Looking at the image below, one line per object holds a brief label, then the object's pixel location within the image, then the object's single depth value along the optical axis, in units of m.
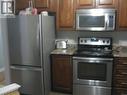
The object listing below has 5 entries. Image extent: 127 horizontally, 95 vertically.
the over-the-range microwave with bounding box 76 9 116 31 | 2.26
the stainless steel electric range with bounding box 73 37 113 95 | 2.19
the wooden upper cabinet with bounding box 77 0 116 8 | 2.29
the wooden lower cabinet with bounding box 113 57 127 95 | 2.16
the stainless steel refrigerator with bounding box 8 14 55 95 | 2.17
